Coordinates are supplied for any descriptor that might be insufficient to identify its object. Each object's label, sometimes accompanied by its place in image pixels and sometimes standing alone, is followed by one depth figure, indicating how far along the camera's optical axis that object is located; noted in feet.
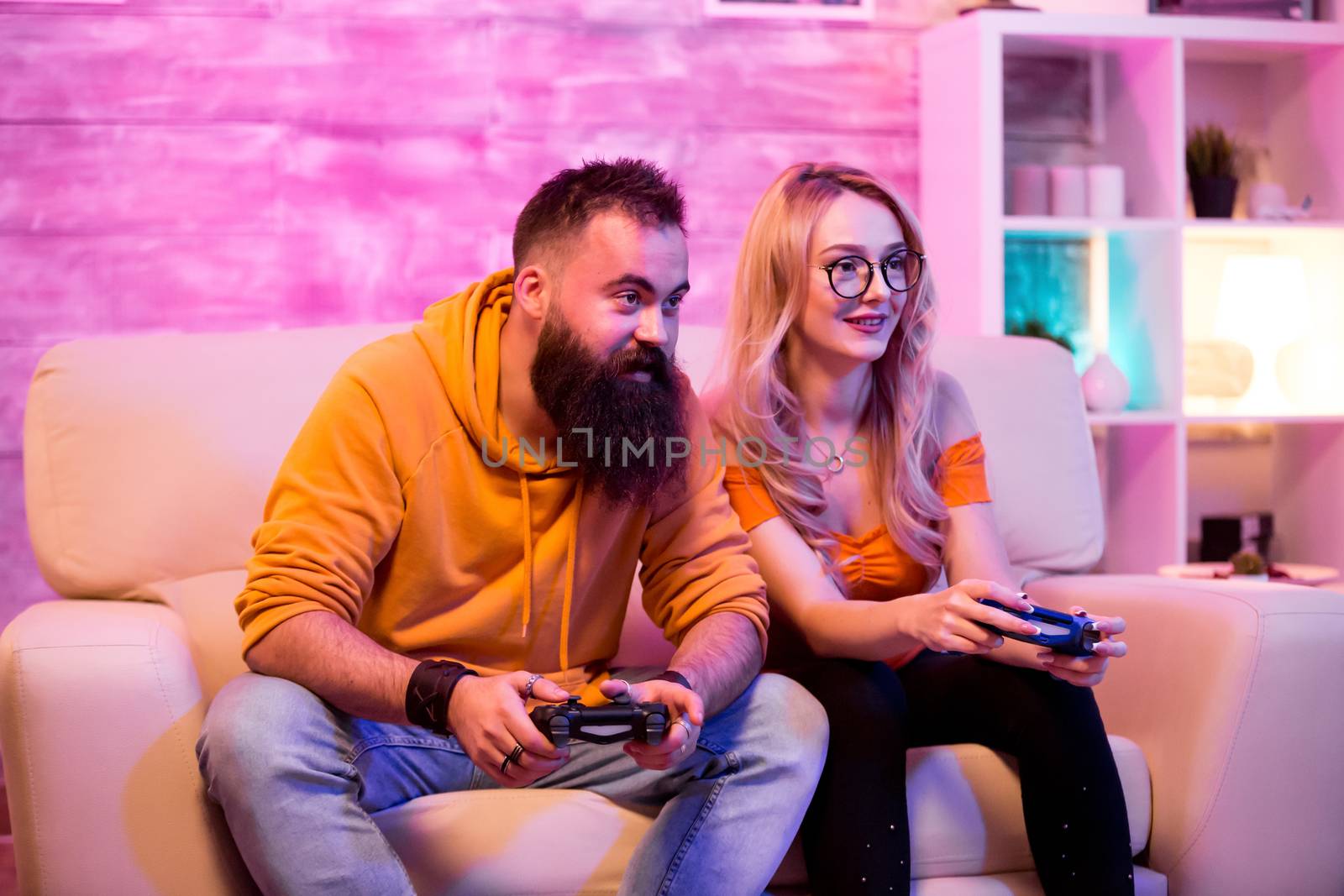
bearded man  4.48
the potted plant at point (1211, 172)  10.11
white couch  4.70
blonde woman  5.14
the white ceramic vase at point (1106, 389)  9.62
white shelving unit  9.45
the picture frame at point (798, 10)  9.73
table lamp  10.19
